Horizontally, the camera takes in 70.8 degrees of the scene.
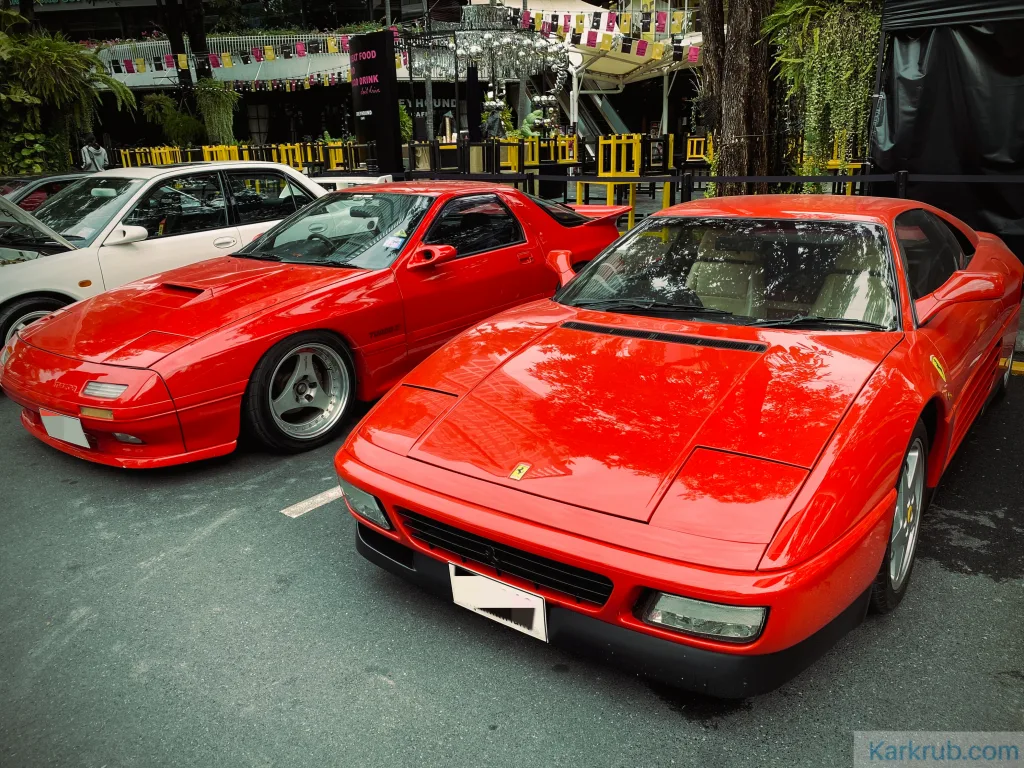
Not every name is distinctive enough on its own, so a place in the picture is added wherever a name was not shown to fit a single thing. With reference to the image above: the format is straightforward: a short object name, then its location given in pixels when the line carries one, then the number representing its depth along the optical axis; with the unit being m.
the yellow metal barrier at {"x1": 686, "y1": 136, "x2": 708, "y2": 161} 16.55
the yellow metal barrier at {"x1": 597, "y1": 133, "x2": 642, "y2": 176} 11.91
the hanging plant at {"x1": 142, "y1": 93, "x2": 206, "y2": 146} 17.84
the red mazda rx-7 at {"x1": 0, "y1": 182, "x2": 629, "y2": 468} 3.51
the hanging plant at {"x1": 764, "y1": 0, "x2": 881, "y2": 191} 7.22
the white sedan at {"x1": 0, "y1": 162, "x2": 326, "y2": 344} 5.29
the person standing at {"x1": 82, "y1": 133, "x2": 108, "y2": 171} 14.48
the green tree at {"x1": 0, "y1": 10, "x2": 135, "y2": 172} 9.82
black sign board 10.92
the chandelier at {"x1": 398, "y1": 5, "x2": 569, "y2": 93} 19.00
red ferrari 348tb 1.83
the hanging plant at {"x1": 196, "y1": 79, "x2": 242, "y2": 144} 17.52
